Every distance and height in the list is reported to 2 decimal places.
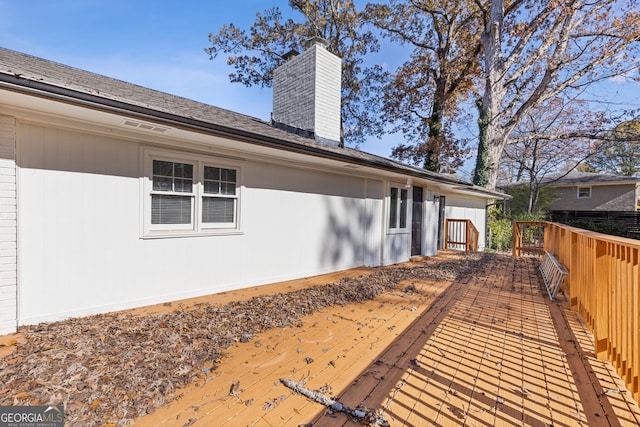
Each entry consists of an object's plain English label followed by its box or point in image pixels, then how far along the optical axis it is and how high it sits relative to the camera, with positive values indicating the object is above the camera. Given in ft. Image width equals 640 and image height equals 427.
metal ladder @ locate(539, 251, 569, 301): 16.28 -3.65
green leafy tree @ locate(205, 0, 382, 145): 50.31 +32.09
